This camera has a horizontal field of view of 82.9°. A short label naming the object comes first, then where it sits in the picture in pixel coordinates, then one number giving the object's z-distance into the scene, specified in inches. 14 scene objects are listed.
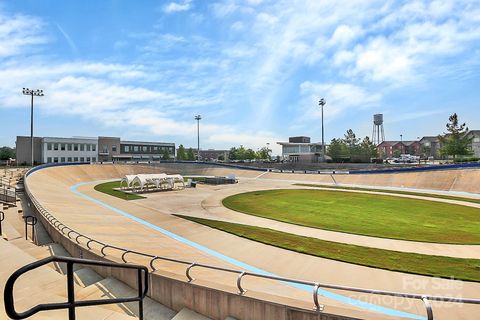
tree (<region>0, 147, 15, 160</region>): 3785.4
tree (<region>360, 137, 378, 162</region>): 3230.8
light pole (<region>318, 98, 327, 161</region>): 2621.6
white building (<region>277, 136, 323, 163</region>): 3644.2
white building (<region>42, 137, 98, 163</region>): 2640.3
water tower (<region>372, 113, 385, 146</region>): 5098.4
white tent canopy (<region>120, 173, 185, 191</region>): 1384.1
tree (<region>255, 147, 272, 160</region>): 4703.3
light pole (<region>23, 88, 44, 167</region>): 2021.4
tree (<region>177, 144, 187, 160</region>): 4082.2
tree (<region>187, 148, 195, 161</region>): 4332.2
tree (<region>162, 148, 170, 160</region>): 3924.2
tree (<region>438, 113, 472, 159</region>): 2317.9
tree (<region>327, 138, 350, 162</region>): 3303.6
